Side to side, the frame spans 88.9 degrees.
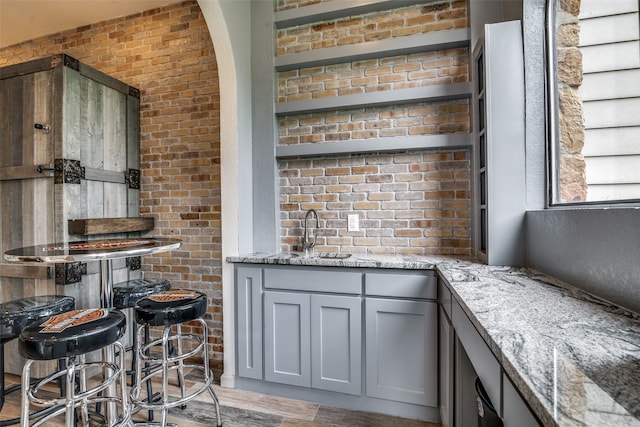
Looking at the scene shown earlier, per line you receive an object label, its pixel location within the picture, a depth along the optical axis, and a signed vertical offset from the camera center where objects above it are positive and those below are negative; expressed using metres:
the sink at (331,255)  2.41 -0.31
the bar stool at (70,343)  1.21 -0.48
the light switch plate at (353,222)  2.59 -0.07
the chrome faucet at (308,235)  2.56 -0.17
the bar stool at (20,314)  1.66 -0.51
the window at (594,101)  1.20 +0.48
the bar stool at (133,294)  2.04 -0.50
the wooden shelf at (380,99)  2.32 +0.86
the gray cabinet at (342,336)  1.99 -0.80
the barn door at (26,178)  2.48 +0.31
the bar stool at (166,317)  1.66 -0.52
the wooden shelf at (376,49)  2.31 +1.23
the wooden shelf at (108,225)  2.46 -0.07
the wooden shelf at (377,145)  2.29 +0.51
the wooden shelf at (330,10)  2.46 +1.58
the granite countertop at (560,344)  0.56 -0.33
